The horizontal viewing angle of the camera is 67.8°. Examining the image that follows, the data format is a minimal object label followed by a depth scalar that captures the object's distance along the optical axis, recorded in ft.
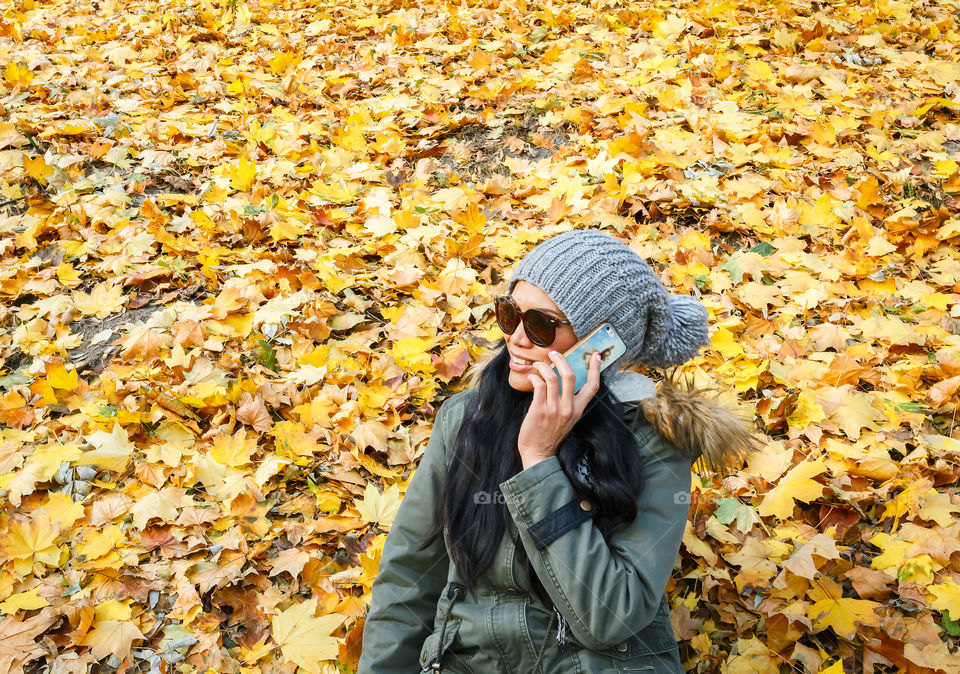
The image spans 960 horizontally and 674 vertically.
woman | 5.07
